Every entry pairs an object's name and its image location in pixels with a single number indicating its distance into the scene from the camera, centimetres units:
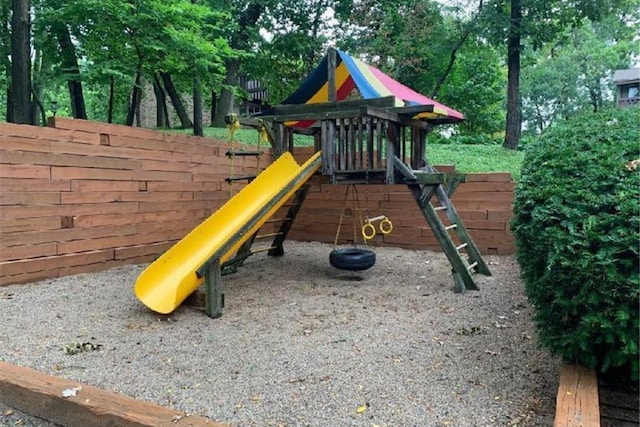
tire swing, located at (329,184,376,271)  476
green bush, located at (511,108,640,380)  174
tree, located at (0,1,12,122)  820
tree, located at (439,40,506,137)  1623
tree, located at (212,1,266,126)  1194
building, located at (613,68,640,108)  2039
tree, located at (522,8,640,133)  2109
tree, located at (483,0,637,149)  987
